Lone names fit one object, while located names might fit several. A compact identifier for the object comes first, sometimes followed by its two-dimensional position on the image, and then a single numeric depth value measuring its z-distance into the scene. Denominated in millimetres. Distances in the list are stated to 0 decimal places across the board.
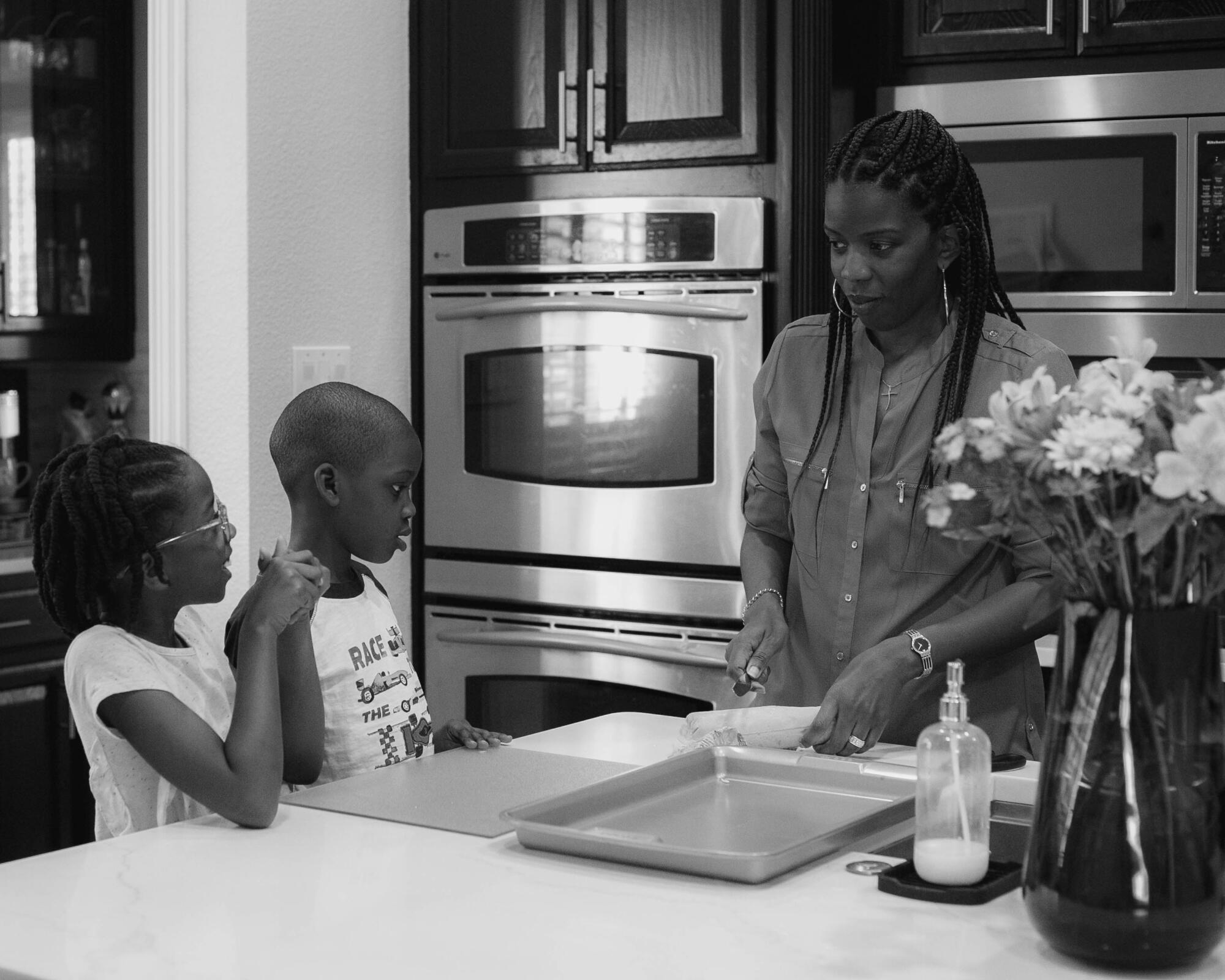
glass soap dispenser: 1175
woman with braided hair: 1735
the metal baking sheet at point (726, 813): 1231
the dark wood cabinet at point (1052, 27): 2521
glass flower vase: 999
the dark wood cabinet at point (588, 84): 2719
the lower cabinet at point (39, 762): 3133
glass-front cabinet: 3469
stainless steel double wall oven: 2738
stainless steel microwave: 2531
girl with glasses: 1458
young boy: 1691
